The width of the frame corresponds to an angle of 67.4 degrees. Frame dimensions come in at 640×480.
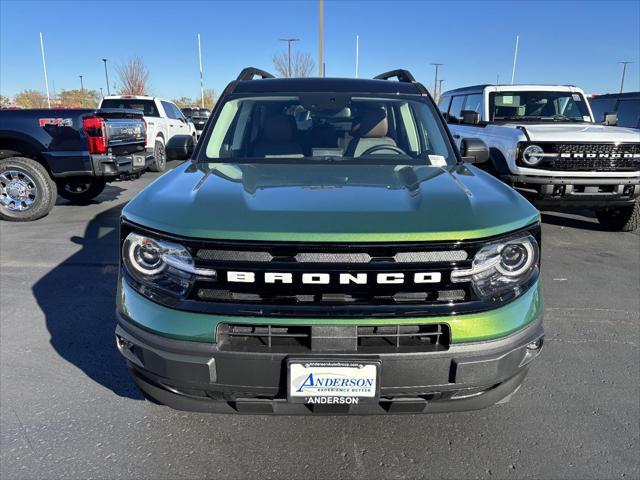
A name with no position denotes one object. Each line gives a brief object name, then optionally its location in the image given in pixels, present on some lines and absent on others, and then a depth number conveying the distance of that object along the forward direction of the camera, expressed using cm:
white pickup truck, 1182
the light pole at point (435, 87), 5291
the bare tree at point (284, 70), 3469
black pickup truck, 684
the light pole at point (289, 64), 3302
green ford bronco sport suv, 184
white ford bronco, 605
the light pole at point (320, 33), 2011
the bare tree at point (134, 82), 3784
